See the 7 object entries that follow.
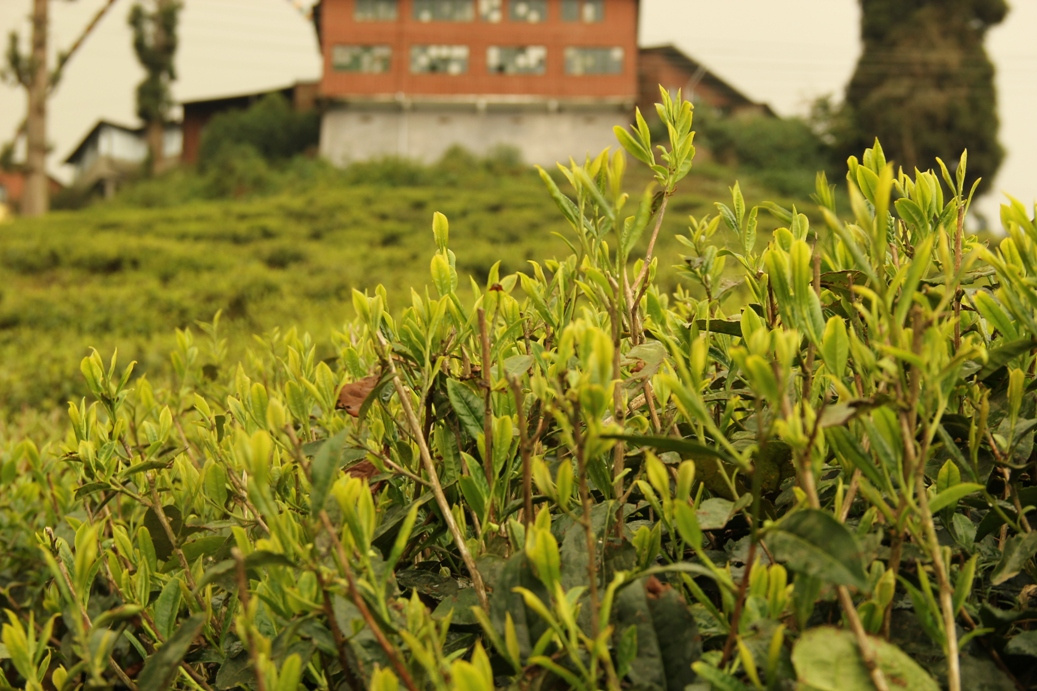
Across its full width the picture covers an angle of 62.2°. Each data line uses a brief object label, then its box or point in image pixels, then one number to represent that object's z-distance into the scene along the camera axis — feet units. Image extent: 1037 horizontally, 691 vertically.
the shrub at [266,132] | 103.96
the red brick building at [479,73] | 100.37
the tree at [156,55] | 111.55
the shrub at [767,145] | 104.37
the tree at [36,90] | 76.33
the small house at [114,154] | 124.36
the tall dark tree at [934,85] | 95.25
